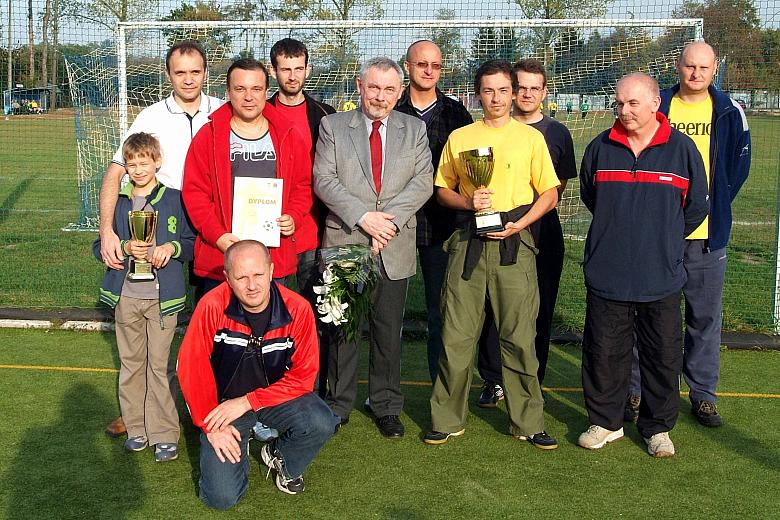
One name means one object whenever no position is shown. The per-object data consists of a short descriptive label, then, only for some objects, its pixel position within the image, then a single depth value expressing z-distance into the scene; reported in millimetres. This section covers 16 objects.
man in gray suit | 4543
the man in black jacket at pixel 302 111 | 4805
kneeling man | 3713
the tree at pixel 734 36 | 10700
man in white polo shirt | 4525
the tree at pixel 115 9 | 17562
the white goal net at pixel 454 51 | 8648
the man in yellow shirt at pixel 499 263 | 4465
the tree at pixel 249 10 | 17969
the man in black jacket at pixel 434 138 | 5043
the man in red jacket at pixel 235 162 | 4297
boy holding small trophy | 4367
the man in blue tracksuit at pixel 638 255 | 4312
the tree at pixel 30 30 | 10028
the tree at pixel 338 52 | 9469
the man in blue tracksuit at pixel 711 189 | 4750
